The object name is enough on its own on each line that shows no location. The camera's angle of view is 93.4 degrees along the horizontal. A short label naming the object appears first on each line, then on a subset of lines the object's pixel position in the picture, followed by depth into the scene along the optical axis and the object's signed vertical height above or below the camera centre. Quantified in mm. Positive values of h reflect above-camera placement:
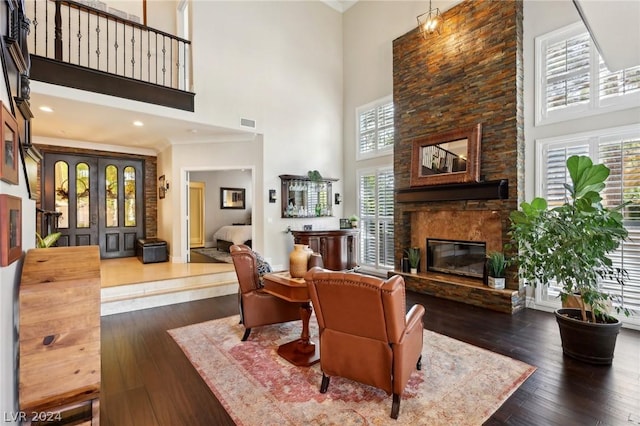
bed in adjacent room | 8336 -670
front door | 7008 +346
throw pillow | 3688 -699
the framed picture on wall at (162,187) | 7413 +654
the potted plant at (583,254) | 2906 -435
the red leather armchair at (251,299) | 3461 -993
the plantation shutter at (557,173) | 4309 +565
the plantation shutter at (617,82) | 3785 +1667
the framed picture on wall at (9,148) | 1342 +324
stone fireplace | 4633 +1532
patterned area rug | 2213 -1490
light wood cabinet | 1574 -672
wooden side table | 3043 -1057
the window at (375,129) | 6973 +2016
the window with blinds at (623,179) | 3738 +401
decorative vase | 3338 -552
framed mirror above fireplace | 4953 +960
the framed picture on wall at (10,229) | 1357 -72
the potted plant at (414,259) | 5828 -915
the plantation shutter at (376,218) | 6898 -138
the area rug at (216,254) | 7590 -1163
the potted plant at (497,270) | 4621 -909
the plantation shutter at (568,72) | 4176 +2009
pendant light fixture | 5273 +3517
